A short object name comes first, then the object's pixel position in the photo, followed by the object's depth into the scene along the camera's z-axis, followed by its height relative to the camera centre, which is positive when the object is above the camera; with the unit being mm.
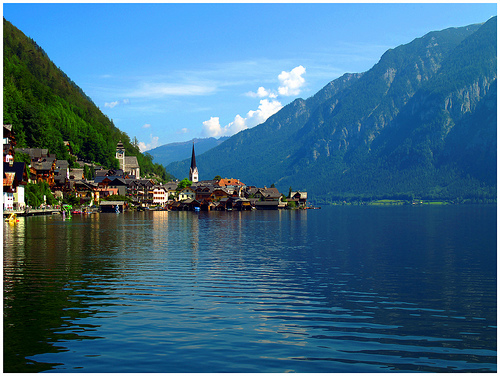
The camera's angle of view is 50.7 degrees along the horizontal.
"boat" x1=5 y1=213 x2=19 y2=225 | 83562 -2738
